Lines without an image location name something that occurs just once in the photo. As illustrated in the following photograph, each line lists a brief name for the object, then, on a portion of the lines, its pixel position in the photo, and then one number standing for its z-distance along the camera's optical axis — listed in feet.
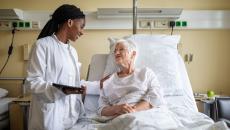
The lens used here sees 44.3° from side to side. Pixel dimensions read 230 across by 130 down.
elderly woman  5.82
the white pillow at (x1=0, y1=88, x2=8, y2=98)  8.80
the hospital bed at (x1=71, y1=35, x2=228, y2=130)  4.57
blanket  4.43
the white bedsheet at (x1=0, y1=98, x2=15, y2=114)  8.14
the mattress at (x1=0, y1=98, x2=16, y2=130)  8.16
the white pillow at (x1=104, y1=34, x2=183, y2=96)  6.94
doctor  5.10
